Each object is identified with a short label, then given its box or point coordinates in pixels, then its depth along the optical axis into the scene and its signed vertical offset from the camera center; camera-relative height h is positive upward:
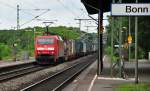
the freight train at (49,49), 55.53 -0.78
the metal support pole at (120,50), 34.57 -0.59
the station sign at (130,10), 17.52 +1.01
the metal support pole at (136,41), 19.77 +0.00
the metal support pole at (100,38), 38.99 +0.23
